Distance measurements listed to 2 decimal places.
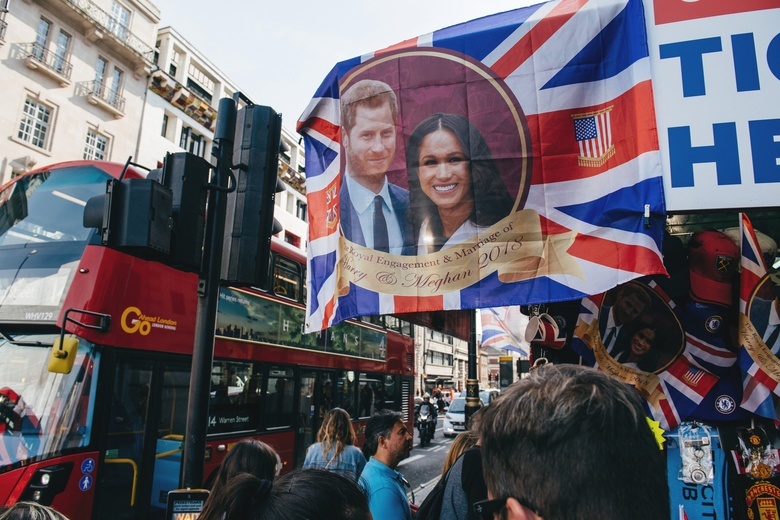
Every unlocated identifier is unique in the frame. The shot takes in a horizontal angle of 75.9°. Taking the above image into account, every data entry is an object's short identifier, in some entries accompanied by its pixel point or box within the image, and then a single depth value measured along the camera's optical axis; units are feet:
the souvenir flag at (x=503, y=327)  27.94
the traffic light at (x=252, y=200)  11.51
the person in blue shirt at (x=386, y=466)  9.68
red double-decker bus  16.88
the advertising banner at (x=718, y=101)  8.02
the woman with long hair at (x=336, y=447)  15.72
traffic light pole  10.13
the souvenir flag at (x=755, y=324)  9.02
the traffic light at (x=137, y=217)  9.96
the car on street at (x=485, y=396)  91.91
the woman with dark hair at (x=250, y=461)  9.80
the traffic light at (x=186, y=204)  10.67
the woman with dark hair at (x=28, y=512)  5.31
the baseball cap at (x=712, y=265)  9.71
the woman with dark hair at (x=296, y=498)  4.17
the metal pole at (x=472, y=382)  18.74
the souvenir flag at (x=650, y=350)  10.49
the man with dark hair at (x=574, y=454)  3.28
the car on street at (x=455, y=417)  71.51
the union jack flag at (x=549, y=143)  8.66
